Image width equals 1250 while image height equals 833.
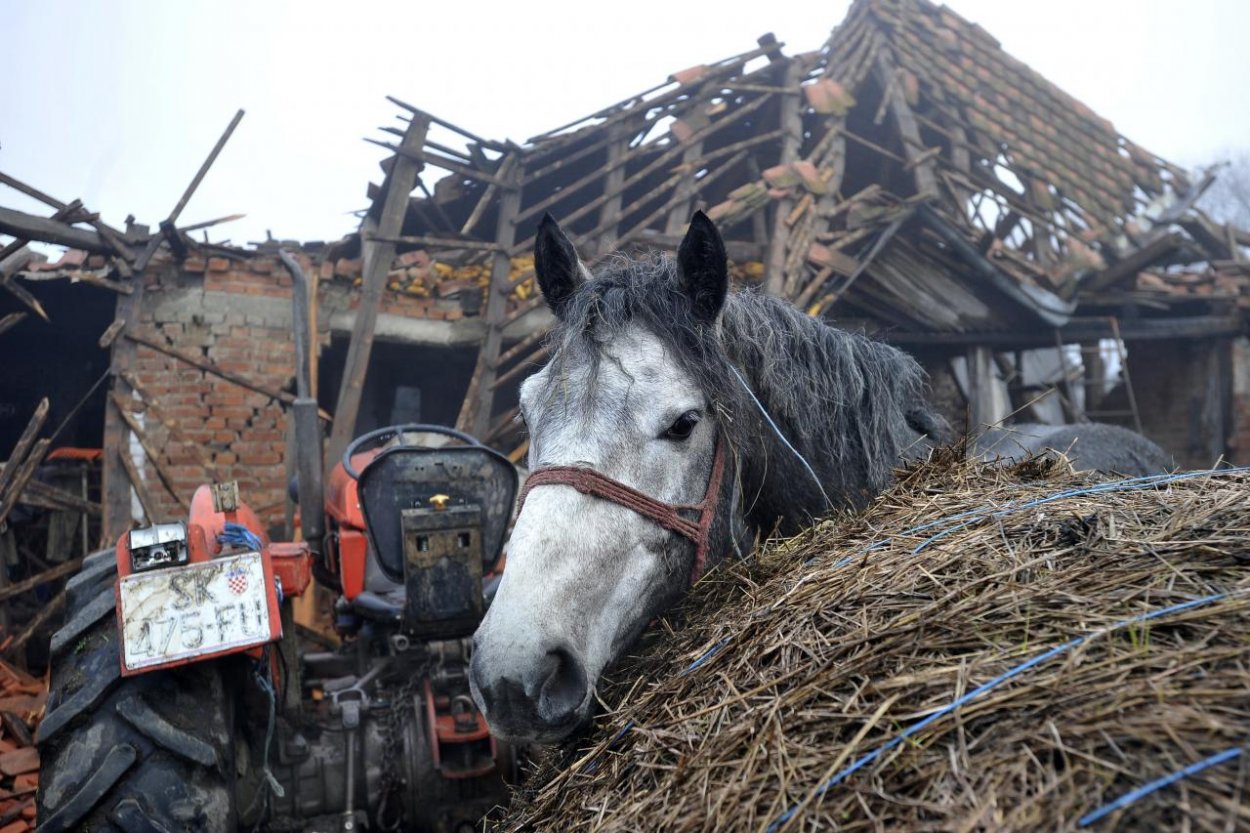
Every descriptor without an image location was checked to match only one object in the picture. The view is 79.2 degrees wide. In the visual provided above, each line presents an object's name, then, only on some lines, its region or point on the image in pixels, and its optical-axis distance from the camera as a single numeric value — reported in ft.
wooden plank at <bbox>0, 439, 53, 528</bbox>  19.72
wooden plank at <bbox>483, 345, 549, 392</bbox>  22.09
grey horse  5.45
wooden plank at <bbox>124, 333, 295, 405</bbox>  21.11
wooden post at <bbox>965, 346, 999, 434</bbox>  26.14
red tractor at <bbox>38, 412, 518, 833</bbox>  7.07
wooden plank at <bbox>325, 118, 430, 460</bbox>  21.99
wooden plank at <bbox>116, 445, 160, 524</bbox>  20.53
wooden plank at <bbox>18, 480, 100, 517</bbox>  20.66
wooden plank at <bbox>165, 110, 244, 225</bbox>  20.93
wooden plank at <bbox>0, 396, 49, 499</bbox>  19.98
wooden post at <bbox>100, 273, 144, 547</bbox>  20.62
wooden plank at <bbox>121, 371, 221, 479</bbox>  21.17
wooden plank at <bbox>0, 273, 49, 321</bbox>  20.35
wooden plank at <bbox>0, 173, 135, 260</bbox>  18.74
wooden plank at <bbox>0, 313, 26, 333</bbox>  20.35
